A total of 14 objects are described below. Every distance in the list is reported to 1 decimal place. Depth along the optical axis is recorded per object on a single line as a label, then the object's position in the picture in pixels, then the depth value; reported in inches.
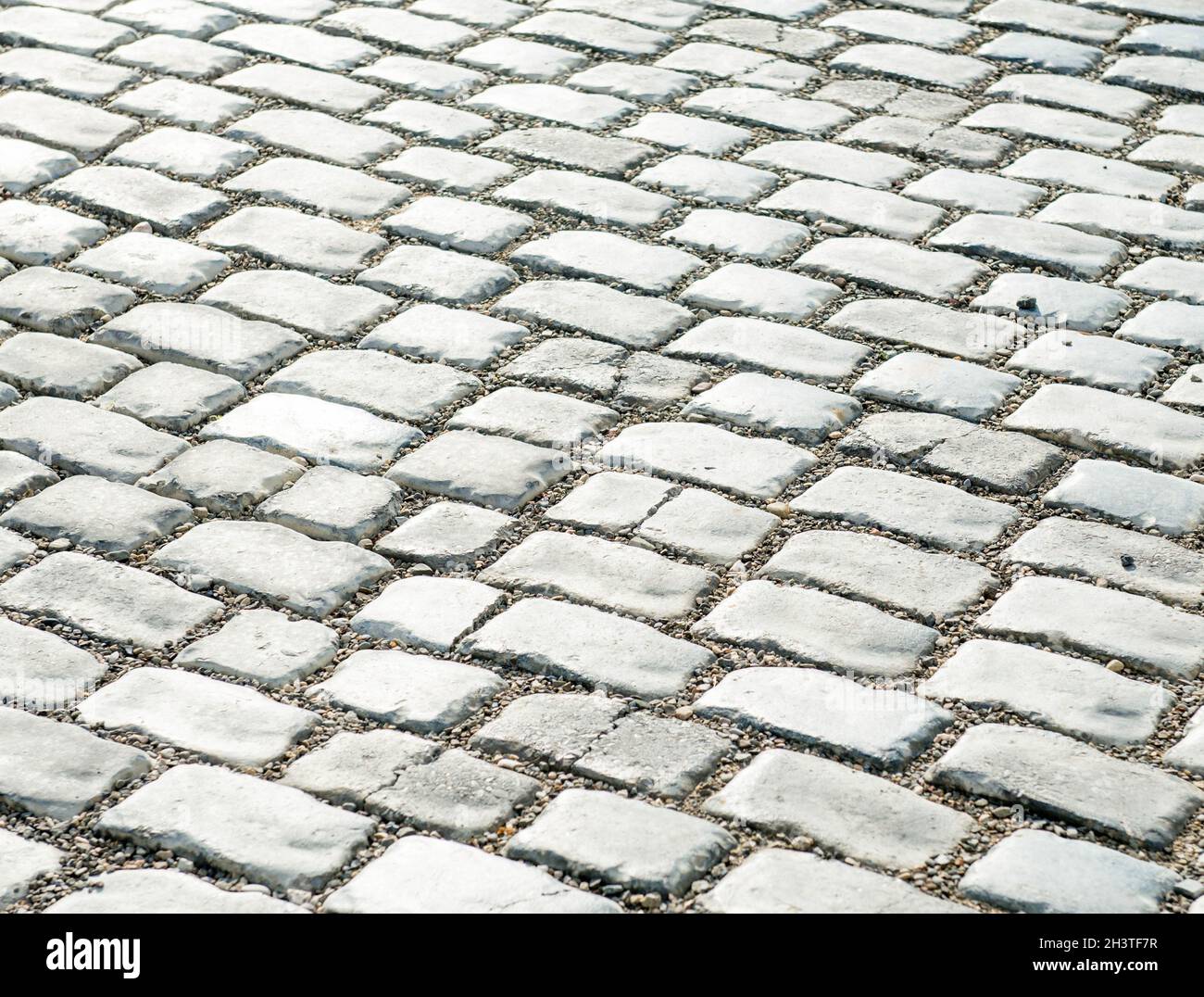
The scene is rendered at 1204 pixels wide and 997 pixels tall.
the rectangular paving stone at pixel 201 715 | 219.6
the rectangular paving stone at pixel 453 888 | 194.4
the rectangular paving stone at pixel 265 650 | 232.4
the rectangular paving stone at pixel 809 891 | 195.0
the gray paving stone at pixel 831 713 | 219.8
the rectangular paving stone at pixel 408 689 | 224.4
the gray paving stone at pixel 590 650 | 231.3
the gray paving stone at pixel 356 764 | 212.4
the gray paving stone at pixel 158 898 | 194.2
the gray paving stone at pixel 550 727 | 218.7
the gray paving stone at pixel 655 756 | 213.8
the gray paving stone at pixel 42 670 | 227.6
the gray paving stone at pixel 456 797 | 207.5
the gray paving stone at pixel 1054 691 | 224.2
